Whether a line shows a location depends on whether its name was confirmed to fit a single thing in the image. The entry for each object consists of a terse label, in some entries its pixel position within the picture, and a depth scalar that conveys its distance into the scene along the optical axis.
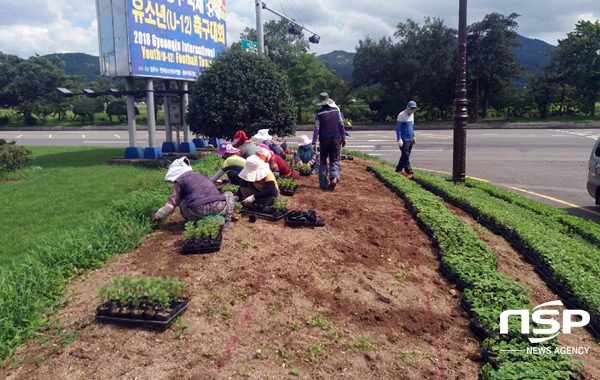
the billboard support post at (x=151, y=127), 15.38
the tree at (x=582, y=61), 35.53
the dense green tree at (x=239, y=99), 13.97
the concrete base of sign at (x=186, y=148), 17.47
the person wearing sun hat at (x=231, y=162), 6.98
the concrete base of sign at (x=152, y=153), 15.41
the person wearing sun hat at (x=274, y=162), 7.06
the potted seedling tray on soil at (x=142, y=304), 3.73
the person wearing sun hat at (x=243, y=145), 7.53
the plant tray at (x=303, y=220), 6.20
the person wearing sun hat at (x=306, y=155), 10.31
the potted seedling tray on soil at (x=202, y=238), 5.06
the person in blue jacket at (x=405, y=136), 10.67
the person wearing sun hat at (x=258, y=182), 6.43
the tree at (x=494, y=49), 35.81
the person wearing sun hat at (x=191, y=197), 5.63
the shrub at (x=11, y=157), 12.37
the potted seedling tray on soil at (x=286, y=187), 7.91
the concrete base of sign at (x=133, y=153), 15.52
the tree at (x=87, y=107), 43.25
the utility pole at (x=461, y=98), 10.53
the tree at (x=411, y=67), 37.38
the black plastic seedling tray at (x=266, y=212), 6.39
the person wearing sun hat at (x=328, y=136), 8.77
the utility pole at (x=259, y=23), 17.55
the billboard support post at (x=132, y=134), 15.45
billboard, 13.77
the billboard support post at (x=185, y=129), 17.00
